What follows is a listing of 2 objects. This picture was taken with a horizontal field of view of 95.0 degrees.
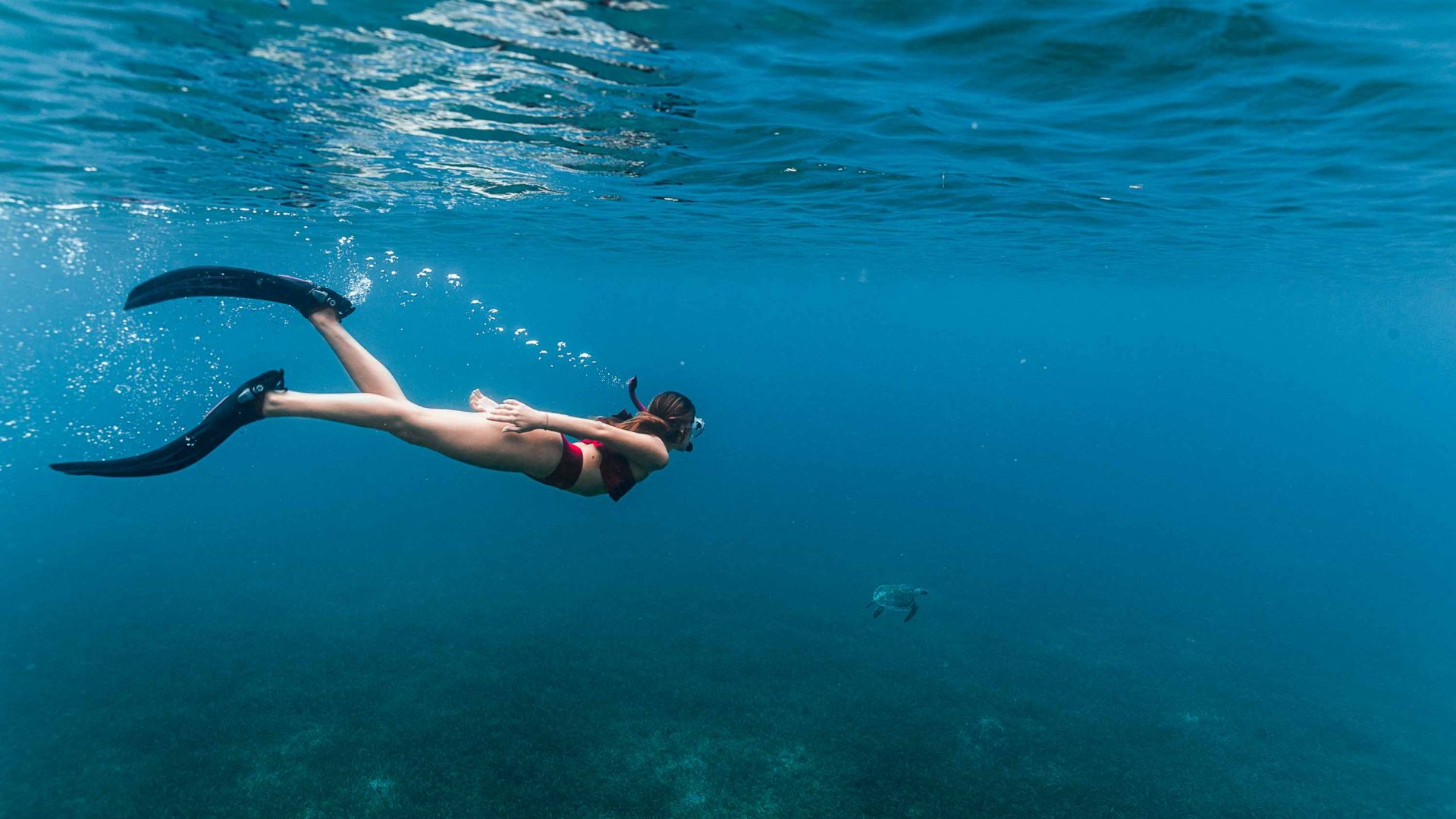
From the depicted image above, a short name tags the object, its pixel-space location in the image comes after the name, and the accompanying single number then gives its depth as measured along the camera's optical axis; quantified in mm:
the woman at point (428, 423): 5184
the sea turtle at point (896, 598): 15945
